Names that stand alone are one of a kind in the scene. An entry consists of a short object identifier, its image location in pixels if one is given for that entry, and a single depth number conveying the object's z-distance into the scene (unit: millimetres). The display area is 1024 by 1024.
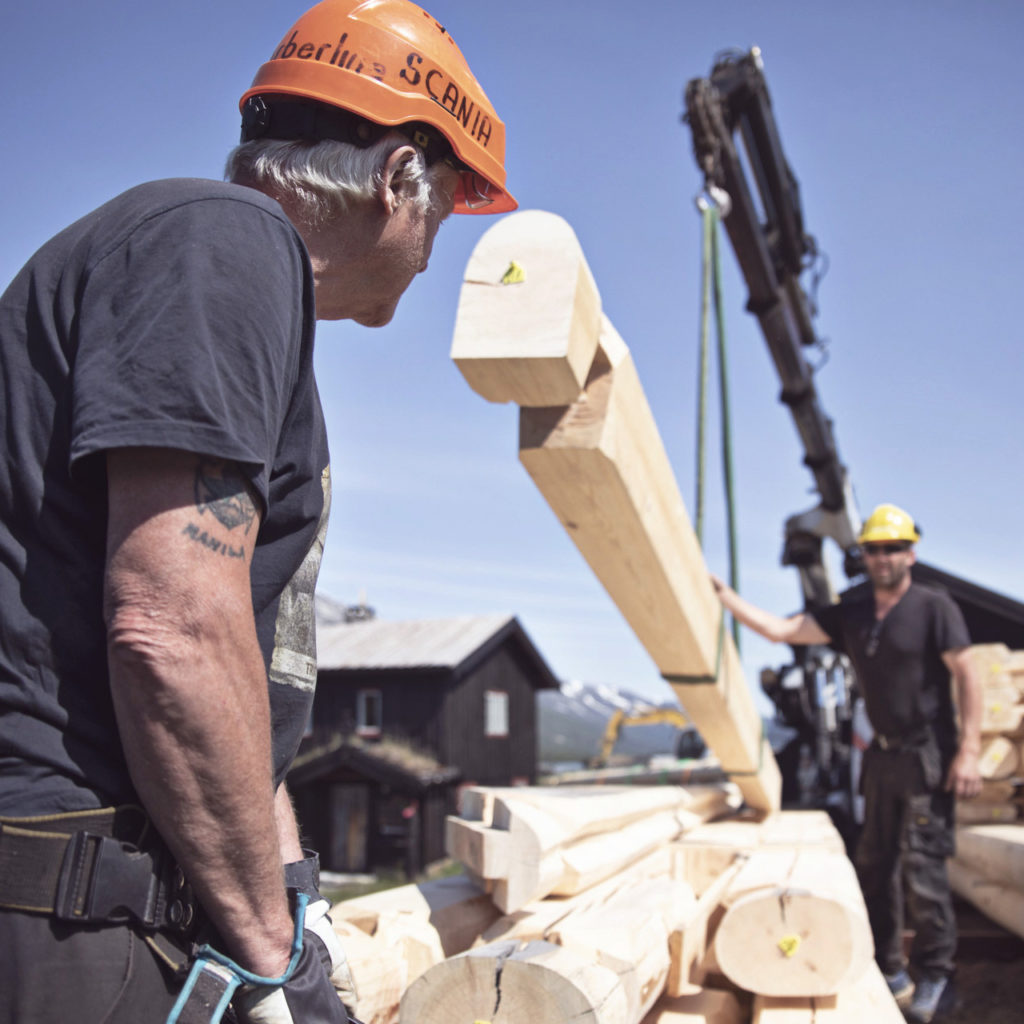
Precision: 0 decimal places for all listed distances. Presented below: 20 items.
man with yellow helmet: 4176
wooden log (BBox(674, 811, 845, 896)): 3635
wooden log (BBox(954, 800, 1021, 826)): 5957
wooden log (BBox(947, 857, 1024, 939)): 4664
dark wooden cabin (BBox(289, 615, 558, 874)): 20547
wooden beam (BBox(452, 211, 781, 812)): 2096
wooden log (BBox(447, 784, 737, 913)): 2463
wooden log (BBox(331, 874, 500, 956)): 2363
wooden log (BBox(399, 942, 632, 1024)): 1664
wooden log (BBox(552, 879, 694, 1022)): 1889
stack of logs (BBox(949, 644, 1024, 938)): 5141
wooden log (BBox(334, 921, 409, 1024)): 1928
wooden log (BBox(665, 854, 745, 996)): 2352
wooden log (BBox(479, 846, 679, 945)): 2314
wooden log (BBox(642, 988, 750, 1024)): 2361
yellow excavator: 21547
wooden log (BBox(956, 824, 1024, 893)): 4684
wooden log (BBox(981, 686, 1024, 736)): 6027
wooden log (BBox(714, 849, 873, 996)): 2195
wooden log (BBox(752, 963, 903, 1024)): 2191
